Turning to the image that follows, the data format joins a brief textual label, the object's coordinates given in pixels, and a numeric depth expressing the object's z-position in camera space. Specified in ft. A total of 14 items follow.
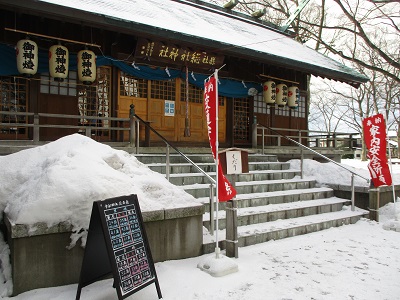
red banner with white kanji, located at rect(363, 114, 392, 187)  26.86
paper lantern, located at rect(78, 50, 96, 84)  28.45
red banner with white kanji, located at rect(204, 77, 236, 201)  17.07
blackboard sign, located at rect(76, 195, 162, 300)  12.01
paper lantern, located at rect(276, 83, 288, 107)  43.47
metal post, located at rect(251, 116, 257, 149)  39.44
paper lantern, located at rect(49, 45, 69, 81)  27.14
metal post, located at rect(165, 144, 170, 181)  22.76
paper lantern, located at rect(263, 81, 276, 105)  42.35
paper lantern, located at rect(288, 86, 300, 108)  44.48
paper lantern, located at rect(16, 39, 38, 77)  25.62
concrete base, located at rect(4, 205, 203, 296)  12.85
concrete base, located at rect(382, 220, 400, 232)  24.97
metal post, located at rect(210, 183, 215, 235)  18.81
